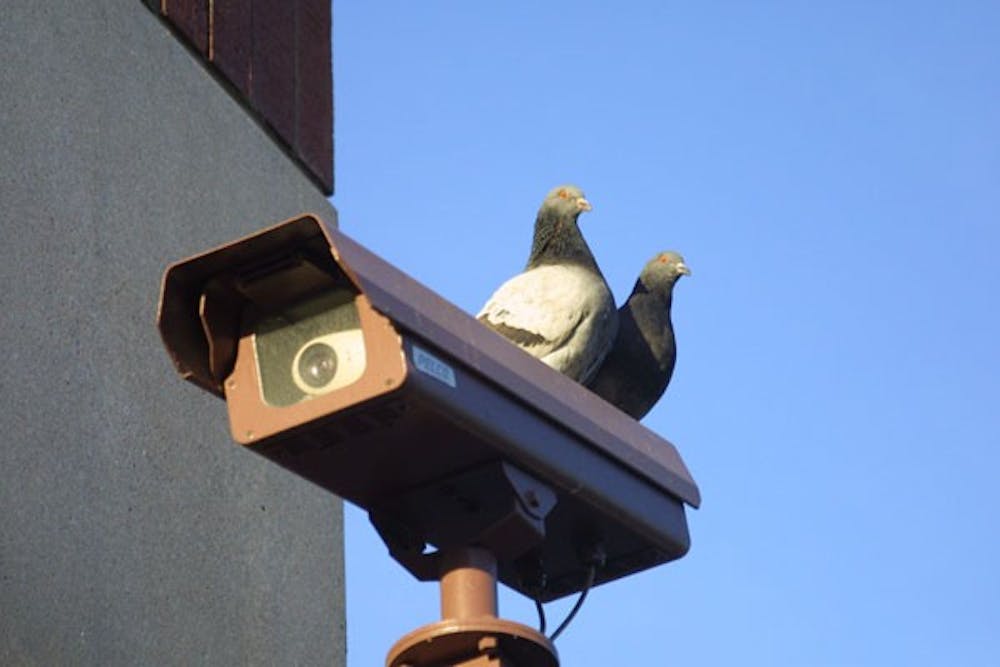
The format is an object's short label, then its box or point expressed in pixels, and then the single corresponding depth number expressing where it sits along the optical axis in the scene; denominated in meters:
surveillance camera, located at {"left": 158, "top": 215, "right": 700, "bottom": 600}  6.17
